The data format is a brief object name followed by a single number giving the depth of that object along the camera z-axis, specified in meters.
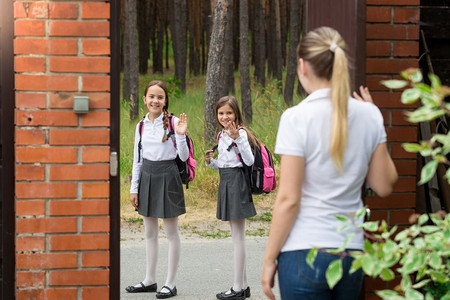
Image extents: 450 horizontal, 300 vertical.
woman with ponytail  2.96
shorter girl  6.43
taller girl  6.47
